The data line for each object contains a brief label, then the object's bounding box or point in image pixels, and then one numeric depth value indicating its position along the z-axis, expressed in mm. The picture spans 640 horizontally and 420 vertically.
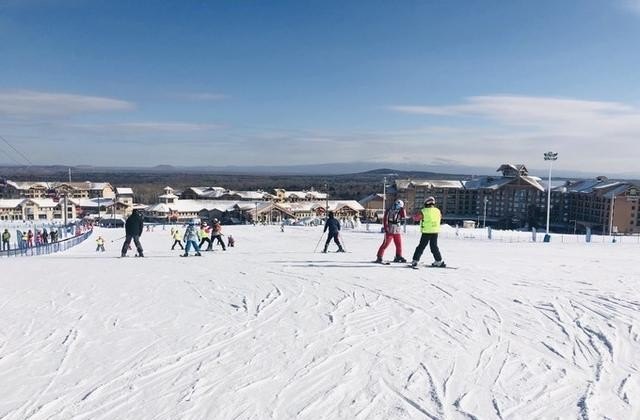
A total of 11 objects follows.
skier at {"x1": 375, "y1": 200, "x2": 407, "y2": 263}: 10125
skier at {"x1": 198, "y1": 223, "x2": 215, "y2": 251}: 15469
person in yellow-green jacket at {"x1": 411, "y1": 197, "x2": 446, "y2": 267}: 9195
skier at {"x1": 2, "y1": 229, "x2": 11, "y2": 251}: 21094
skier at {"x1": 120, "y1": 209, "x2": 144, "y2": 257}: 12556
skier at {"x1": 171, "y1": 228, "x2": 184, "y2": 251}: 18903
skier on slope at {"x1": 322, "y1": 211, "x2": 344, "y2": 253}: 13102
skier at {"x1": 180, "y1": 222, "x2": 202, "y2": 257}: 12758
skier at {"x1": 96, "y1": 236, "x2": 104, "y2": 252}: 20425
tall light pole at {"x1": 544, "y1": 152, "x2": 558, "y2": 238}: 46344
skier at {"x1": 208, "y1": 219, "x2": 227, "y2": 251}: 15367
